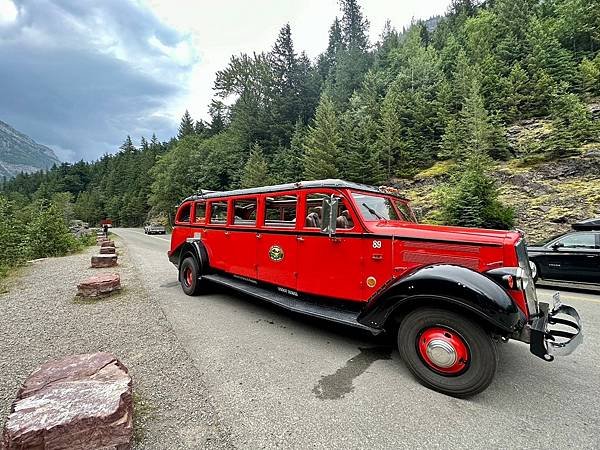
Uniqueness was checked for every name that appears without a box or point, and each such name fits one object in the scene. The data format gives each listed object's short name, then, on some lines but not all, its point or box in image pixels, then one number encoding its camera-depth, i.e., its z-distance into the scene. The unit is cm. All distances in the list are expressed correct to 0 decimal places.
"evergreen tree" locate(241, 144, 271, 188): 3080
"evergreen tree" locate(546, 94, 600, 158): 1652
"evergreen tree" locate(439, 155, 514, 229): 1310
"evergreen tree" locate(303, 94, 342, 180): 2442
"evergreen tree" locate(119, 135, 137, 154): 10275
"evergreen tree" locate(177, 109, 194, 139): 7081
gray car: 3641
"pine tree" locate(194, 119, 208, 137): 6069
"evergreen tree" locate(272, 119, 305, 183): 2967
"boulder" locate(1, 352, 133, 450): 197
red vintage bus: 292
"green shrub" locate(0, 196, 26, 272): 1045
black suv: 687
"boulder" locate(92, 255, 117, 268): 1046
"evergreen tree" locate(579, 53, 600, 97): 2120
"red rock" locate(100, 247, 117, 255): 1336
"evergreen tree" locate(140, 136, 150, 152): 9894
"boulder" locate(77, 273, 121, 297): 649
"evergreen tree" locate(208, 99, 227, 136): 5567
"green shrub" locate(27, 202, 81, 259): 1401
